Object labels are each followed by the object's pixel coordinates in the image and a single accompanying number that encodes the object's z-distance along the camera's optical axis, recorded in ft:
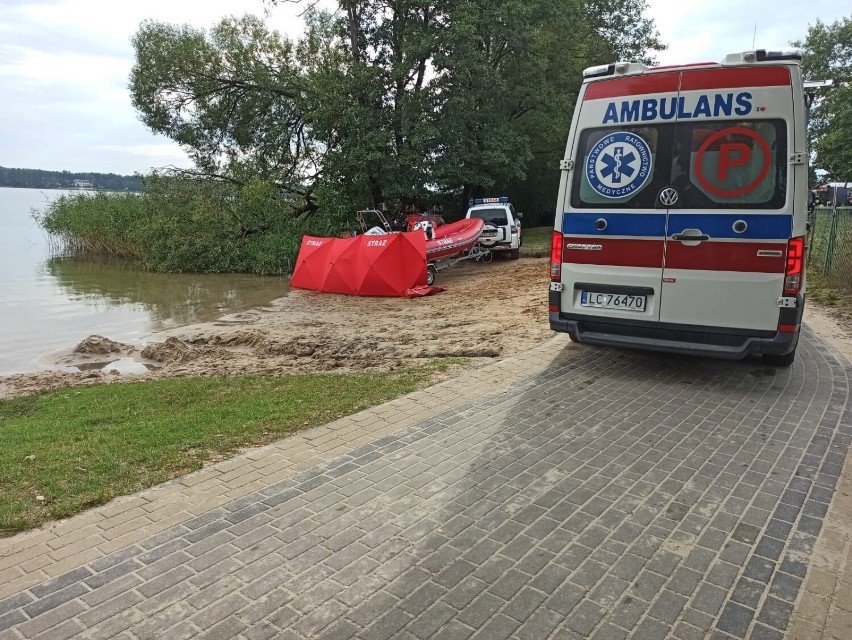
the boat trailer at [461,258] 57.31
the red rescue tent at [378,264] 52.90
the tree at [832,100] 92.38
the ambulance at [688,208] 17.85
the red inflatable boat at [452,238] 57.68
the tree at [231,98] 83.10
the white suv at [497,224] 70.59
